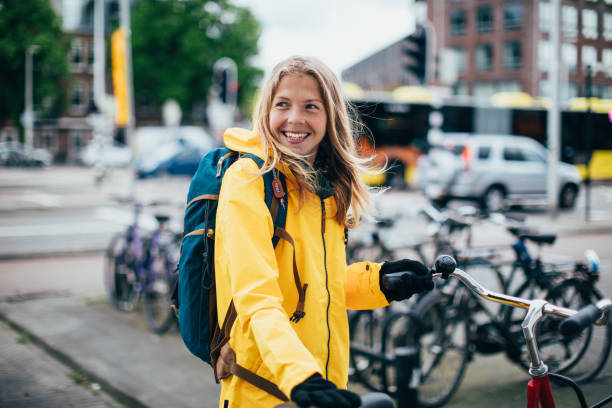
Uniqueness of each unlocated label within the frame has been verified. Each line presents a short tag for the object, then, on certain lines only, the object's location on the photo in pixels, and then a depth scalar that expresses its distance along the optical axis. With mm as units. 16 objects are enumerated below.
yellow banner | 13156
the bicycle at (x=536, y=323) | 1749
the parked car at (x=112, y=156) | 35594
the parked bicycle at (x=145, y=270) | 5520
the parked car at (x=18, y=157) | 37906
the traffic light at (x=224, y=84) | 12773
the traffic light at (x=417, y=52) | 9242
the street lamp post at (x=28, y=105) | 41272
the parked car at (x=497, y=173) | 16169
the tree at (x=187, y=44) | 42688
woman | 1513
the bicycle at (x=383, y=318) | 4137
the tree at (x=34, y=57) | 33531
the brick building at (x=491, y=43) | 42656
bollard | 3553
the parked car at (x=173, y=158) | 26500
